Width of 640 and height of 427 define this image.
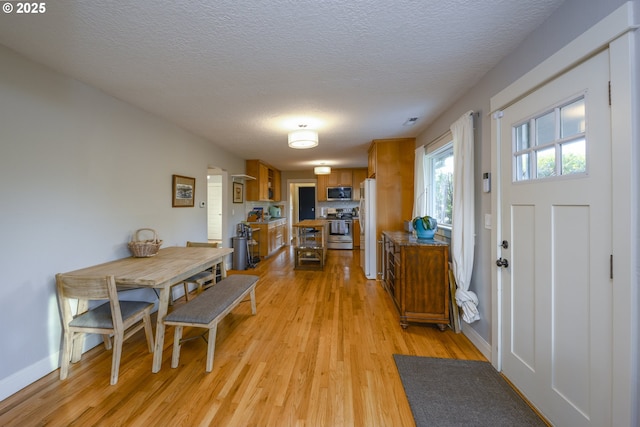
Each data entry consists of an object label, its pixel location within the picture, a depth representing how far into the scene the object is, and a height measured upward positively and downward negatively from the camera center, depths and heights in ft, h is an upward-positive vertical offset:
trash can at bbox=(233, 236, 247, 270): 15.83 -2.71
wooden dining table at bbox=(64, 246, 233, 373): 5.94 -1.57
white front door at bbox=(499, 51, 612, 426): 3.66 -0.76
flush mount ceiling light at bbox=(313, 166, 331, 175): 18.35 +3.40
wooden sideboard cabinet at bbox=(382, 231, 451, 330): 8.01 -2.41
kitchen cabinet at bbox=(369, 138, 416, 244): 13.01 +1.94
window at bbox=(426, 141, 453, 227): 10.07 +1.42
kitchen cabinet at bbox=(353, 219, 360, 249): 22.86 -2.04
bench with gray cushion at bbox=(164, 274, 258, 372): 6.04 -2.63
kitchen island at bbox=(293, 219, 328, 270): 16.11 -2.42
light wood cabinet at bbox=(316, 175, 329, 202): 23.15 +2.64
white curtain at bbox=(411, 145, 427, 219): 11.28 +1.33
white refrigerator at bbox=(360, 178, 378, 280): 13.26 -0.91
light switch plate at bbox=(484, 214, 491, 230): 6.40 -0.23
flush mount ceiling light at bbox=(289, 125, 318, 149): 10.01 +3.21
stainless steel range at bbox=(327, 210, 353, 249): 22.18 -1.77
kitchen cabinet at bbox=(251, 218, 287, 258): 18.78 -1.86
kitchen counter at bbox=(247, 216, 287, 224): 18.66 -0.56
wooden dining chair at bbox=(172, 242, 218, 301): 9.30 -2.55
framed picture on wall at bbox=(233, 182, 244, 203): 16.97 +1.58
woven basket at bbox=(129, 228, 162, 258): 7.95 -1.15
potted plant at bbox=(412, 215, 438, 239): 8.90 -0.53
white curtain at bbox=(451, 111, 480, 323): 7.07 -0.20
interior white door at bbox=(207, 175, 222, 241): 22.07 +0.45
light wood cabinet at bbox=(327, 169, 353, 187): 22.85 +3.43
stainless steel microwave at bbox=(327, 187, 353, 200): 22.76 +1.96
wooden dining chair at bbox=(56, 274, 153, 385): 5.53 -2.58
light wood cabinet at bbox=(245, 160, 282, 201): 18.63 +2.58
